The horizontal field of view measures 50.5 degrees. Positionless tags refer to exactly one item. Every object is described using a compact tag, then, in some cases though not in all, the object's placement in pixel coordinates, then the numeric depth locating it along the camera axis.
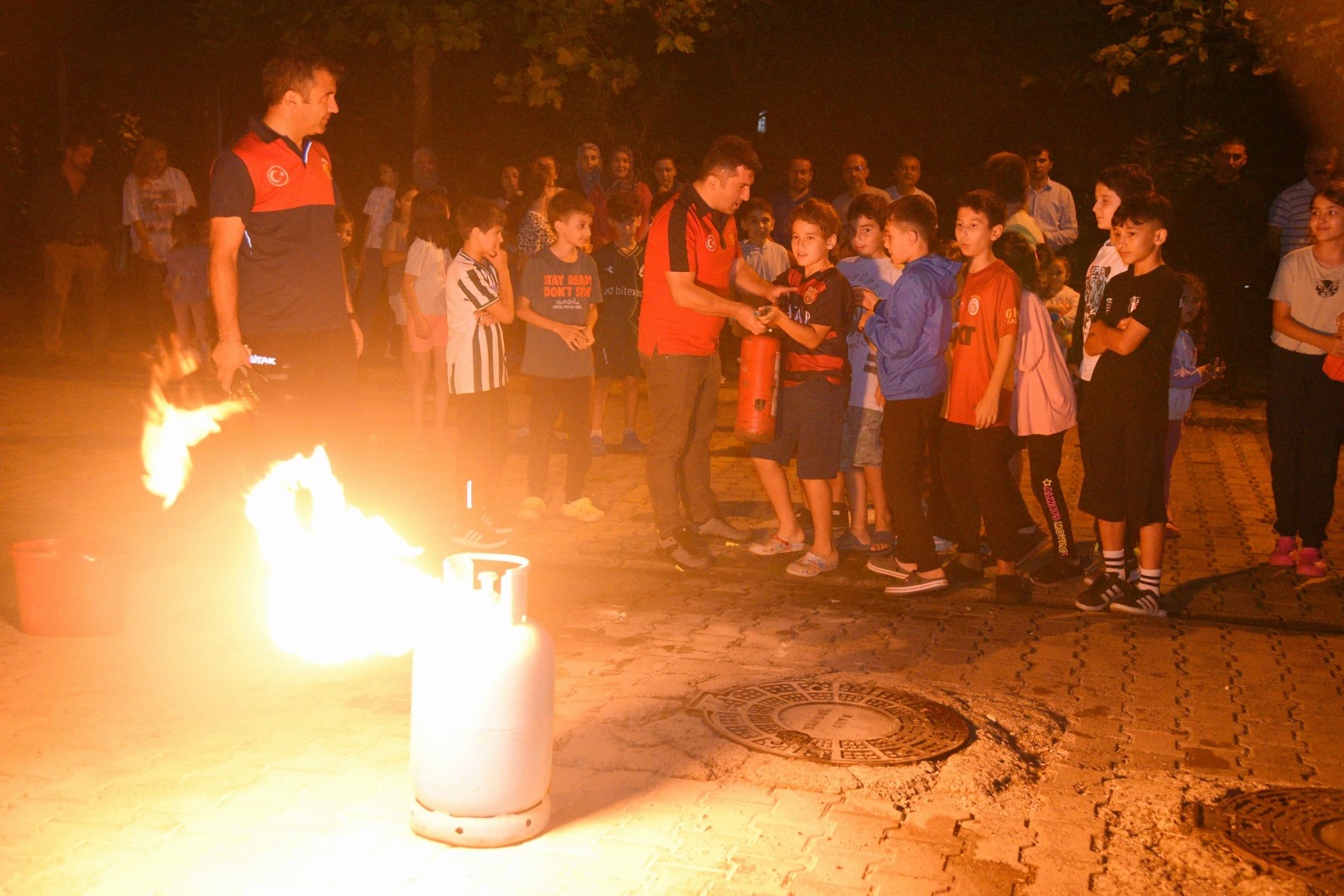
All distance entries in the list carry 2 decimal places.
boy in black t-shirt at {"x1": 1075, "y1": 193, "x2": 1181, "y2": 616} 7.04
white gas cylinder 4.25
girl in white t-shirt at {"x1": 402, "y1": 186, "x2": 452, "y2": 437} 10.18
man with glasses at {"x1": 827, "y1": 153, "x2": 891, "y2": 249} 13.62
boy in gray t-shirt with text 8.94
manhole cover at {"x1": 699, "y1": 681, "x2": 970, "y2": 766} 5.18
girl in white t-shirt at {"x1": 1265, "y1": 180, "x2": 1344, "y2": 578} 7.65
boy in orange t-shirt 7.16
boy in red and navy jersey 7.64
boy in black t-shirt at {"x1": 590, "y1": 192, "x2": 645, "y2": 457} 11.14
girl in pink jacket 7.49
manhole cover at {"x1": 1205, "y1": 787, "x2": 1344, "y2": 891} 4.34
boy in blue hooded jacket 7.43
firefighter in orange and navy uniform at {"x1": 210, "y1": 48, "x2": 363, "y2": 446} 6.39
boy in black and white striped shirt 8.59
